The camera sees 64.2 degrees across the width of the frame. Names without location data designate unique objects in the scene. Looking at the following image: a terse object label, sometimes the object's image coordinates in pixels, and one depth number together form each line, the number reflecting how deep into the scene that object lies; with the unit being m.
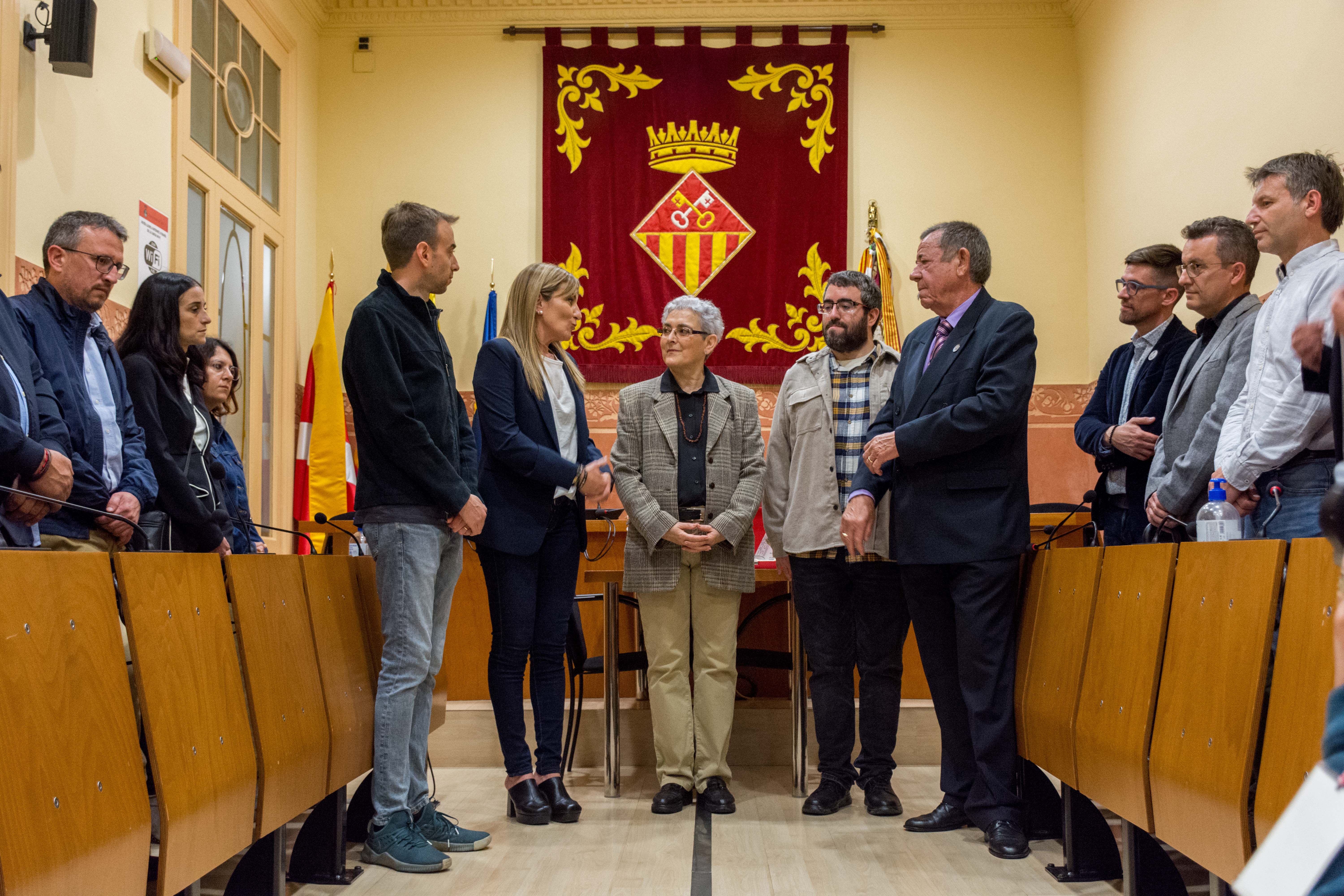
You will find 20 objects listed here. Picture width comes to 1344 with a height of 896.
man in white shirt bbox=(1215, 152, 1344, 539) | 2.22
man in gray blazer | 2.54
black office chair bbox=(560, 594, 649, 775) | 3.49
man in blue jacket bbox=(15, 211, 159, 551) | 2.50
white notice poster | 4.14
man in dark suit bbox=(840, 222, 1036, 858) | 2.63
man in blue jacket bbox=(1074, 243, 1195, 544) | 3.08
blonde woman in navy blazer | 2.88
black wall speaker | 3.30
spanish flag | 5.60
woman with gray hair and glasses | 3.07
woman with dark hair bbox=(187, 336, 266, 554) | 3.36
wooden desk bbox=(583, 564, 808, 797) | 3.29
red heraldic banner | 5.99
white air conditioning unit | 4.19
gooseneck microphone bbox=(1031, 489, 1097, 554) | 2.72
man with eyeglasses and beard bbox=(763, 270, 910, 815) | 3.03
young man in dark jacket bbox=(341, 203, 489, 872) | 2.45
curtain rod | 6.09
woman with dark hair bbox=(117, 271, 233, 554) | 2.87
